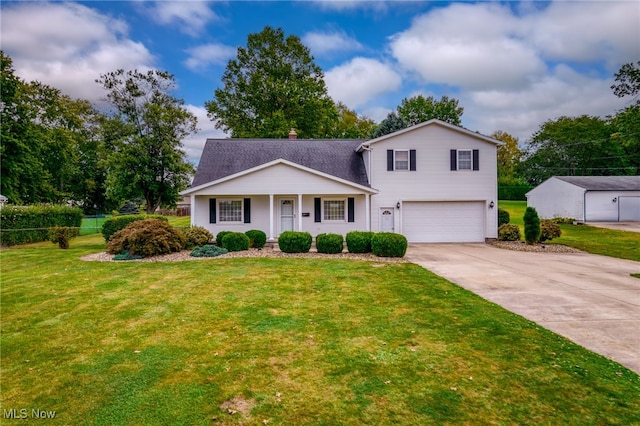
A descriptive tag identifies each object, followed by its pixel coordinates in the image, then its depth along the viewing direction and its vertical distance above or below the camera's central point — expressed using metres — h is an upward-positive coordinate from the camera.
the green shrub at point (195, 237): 13.42 -1.00
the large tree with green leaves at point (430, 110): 35.94 +10.98
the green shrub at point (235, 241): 12.86 -1.17
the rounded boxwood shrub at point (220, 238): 13.29 -1.04
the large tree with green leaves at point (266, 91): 30.19 +11.14
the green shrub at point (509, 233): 15.95 -1.25
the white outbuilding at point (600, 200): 26.28 +0.49
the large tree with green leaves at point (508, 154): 54.69 +8.93
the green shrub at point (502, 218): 19.53 -0.62
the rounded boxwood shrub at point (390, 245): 11.51 -1.26
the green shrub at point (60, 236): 14.95 -0.96
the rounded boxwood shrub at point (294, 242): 12.48 -1.18
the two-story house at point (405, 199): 16.14 +0.57
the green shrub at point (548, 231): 14.90 -1.11
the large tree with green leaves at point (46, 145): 22.66 +5.86
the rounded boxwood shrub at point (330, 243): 12.39 -1.24
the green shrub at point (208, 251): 12.02 -1.43
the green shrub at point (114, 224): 14.91 -0.46
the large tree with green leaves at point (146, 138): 20.42 +4.94
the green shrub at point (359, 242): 12.22 -1.19
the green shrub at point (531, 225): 14.32 -0.79
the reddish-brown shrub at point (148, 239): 11.85 -0.95
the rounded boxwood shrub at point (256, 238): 13.68 -1.10
